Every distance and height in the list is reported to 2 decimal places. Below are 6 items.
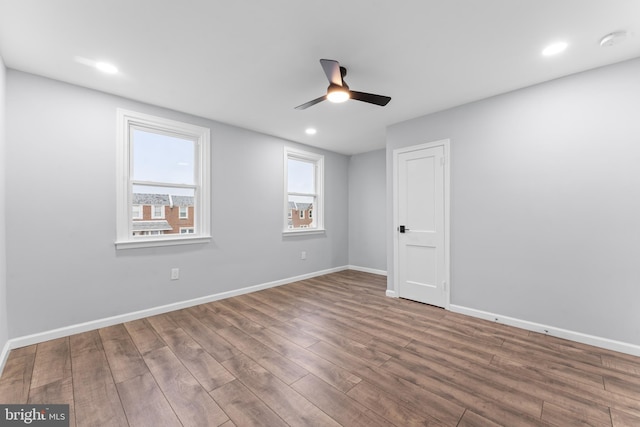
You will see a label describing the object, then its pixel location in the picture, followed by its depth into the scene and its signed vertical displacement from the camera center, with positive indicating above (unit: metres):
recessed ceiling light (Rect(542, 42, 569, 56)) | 2.11 +1.35
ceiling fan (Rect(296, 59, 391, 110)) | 2.17 +1.05
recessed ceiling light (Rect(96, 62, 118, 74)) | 2.37 +1.33
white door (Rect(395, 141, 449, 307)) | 3.41 -0.16
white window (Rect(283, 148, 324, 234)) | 4.76 +0.50
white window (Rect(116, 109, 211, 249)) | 3.00 +0.51
